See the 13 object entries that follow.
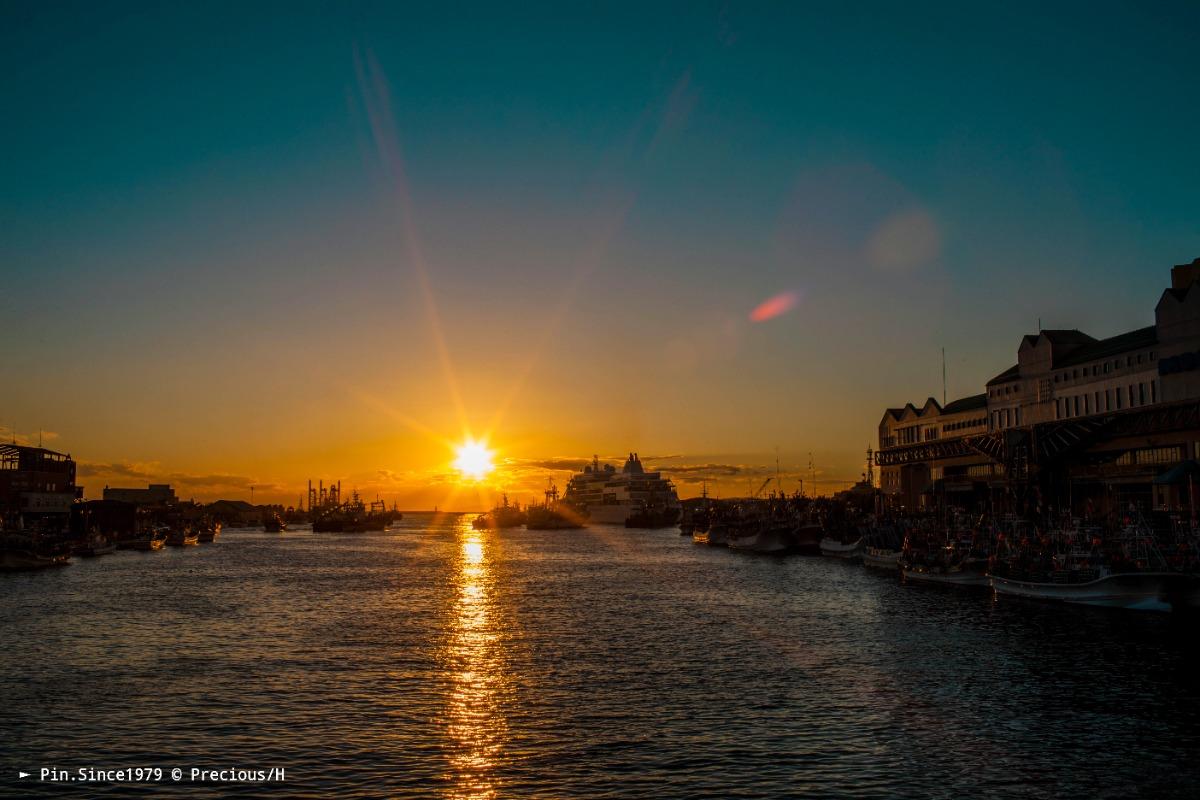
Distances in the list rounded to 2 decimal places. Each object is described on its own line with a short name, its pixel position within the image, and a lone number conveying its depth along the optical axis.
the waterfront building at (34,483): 131.62
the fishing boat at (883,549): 97.69
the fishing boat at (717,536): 174.62
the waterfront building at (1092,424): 82.38
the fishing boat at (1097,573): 54.00
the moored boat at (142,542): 149.75
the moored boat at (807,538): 139.25
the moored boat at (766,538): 138.75
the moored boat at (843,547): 118.44
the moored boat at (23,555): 96.44
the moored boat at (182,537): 176.88
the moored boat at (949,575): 73.69
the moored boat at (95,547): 125.38
